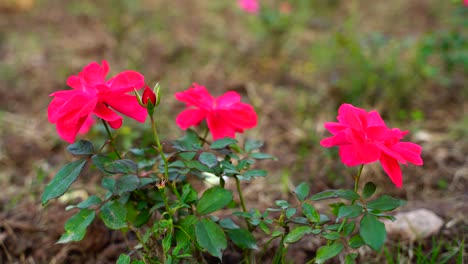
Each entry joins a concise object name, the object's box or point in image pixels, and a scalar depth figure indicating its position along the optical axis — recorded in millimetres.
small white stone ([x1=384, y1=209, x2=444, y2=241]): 920
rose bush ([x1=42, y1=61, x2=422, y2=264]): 743
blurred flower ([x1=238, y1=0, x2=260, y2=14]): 1753
